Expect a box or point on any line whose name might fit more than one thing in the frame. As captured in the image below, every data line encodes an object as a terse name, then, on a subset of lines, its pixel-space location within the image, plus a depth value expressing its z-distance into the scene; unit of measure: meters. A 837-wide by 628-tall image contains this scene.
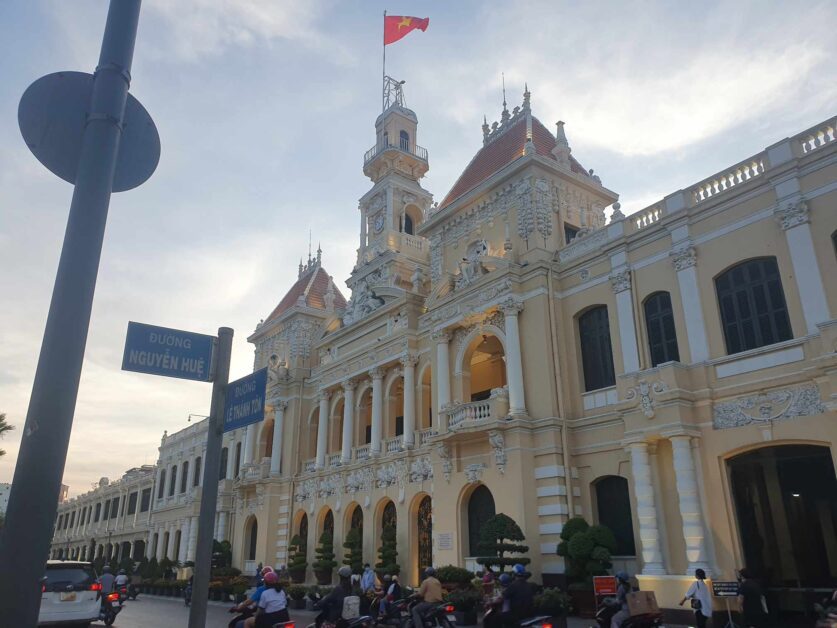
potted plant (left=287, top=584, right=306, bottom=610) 24.83
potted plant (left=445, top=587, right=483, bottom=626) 17.22
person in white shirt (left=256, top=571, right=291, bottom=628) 8.95
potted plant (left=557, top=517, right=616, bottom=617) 17.91
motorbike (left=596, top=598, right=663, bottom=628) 10.62
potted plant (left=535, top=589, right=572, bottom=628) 15.50
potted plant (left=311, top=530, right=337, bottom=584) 28.81
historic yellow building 16.72
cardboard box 10.62
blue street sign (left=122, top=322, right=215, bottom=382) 6.43
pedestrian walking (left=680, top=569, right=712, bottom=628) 13.98
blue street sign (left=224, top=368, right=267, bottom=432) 6.96
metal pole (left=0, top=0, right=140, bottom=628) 3.50
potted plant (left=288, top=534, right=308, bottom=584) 30.44
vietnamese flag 36.06
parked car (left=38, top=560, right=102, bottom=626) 13.02
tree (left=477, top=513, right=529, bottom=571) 19.03
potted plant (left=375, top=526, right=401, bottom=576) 25.28
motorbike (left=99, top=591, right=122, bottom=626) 16.78
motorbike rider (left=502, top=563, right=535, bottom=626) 10.23
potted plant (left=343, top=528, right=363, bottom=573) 28.33
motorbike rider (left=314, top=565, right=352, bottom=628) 10.62
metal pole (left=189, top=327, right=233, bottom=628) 6.27
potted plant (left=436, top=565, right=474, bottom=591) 19.77
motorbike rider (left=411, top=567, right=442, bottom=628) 12.07
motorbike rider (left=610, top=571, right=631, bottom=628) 10.80
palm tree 24.00
